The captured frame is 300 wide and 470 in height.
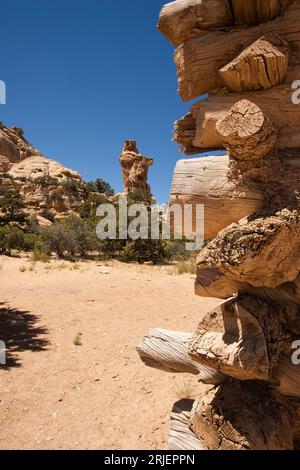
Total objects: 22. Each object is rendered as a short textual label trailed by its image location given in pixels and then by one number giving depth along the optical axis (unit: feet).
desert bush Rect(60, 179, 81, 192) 92.99
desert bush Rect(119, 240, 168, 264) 41.55
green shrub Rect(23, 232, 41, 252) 46.09
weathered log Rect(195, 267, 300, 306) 6.13
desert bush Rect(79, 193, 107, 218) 77.49
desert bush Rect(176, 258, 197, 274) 34.04
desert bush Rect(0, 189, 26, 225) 62.23
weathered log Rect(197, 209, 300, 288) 4.85
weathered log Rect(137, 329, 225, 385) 7.42
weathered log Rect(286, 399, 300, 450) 6.42
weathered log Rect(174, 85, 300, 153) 5.63
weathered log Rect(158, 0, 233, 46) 6.22
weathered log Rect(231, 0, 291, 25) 5.71
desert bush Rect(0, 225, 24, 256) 41.91
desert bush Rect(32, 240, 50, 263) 37.76
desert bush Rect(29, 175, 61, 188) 94.63
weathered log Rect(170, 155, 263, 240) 5.67
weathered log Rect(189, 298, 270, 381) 5.40
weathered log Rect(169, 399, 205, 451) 6.72
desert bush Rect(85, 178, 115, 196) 108.41
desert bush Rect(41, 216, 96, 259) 42.14
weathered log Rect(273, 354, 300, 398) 5.90
